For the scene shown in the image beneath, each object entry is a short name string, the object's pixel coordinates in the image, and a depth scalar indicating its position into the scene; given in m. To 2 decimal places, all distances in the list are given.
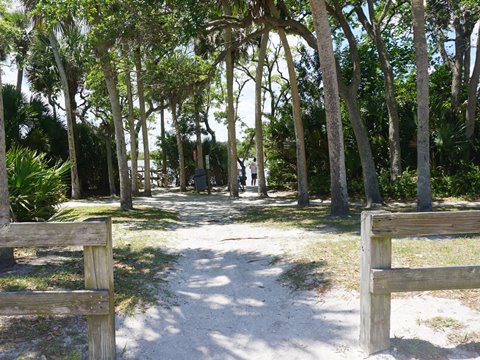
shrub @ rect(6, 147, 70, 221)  7.80
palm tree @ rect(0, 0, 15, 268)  6.21
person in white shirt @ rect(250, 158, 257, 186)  28.36
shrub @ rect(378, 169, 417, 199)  16.09
